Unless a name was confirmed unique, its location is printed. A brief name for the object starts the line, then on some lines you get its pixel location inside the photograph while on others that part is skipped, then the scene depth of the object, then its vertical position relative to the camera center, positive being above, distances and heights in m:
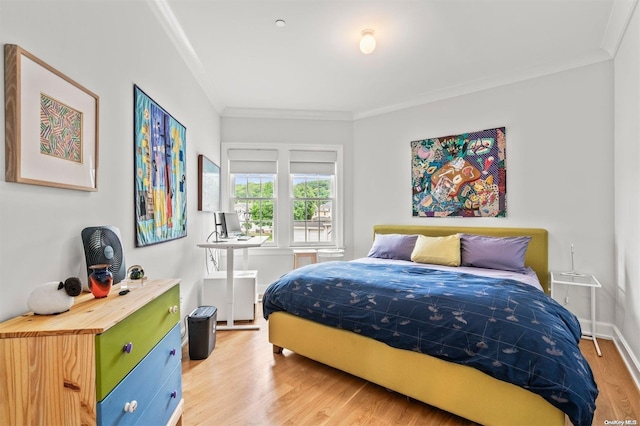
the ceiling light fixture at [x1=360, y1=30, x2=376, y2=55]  2.51 +1.40
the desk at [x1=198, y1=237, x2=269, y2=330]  3.09 -0.77
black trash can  2.55 -1.02
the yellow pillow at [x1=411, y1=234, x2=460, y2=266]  3.30 -0.44
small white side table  2.69 -0.67
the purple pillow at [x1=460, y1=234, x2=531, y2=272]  3.06 -0.43
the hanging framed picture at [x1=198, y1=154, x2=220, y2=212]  3.36 +0.34
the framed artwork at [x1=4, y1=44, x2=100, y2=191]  1.06 +0.36
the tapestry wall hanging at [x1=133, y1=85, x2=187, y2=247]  2.02 +0.31
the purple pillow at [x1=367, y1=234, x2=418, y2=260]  3.67 -0.43
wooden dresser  0.92 -0.48
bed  1.49 -0.80
